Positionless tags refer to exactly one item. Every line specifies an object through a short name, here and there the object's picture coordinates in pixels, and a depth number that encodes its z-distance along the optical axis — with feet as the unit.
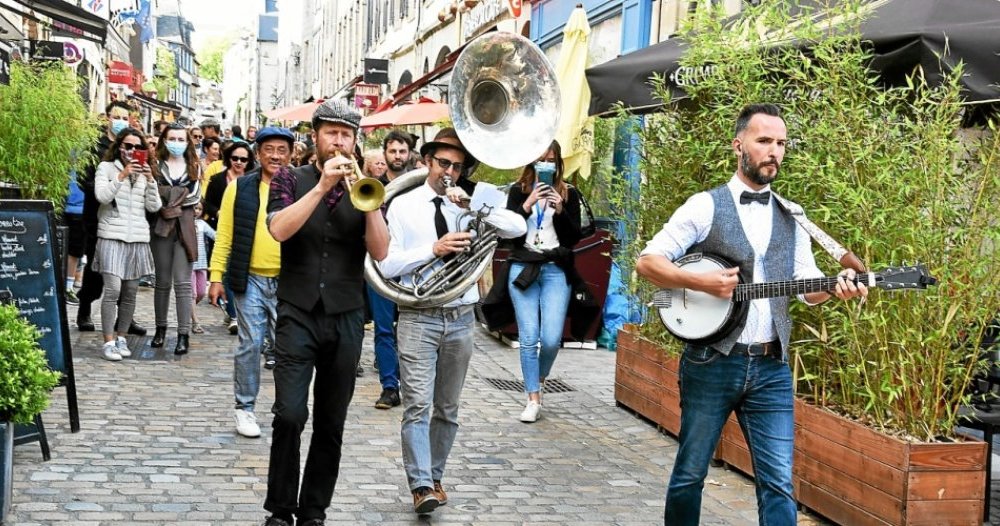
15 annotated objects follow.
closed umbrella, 36.09
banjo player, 14.43
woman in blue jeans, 26.32
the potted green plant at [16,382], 16.83
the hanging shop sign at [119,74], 113.39
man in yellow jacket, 24.03
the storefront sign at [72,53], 66.58
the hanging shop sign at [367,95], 85.30
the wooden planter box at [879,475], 17.30
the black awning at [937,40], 18.54
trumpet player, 16.56
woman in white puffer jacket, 31.30
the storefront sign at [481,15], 66.51
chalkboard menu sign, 22.20
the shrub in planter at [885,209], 17.87
